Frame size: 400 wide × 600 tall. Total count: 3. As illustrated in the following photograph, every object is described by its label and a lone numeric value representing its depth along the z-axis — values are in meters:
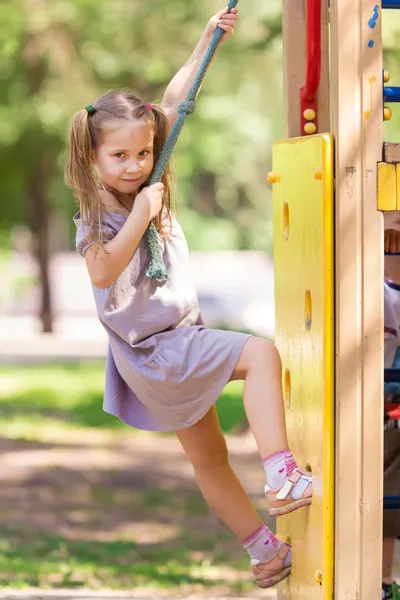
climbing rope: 5.61
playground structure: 4.90
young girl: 5.40
